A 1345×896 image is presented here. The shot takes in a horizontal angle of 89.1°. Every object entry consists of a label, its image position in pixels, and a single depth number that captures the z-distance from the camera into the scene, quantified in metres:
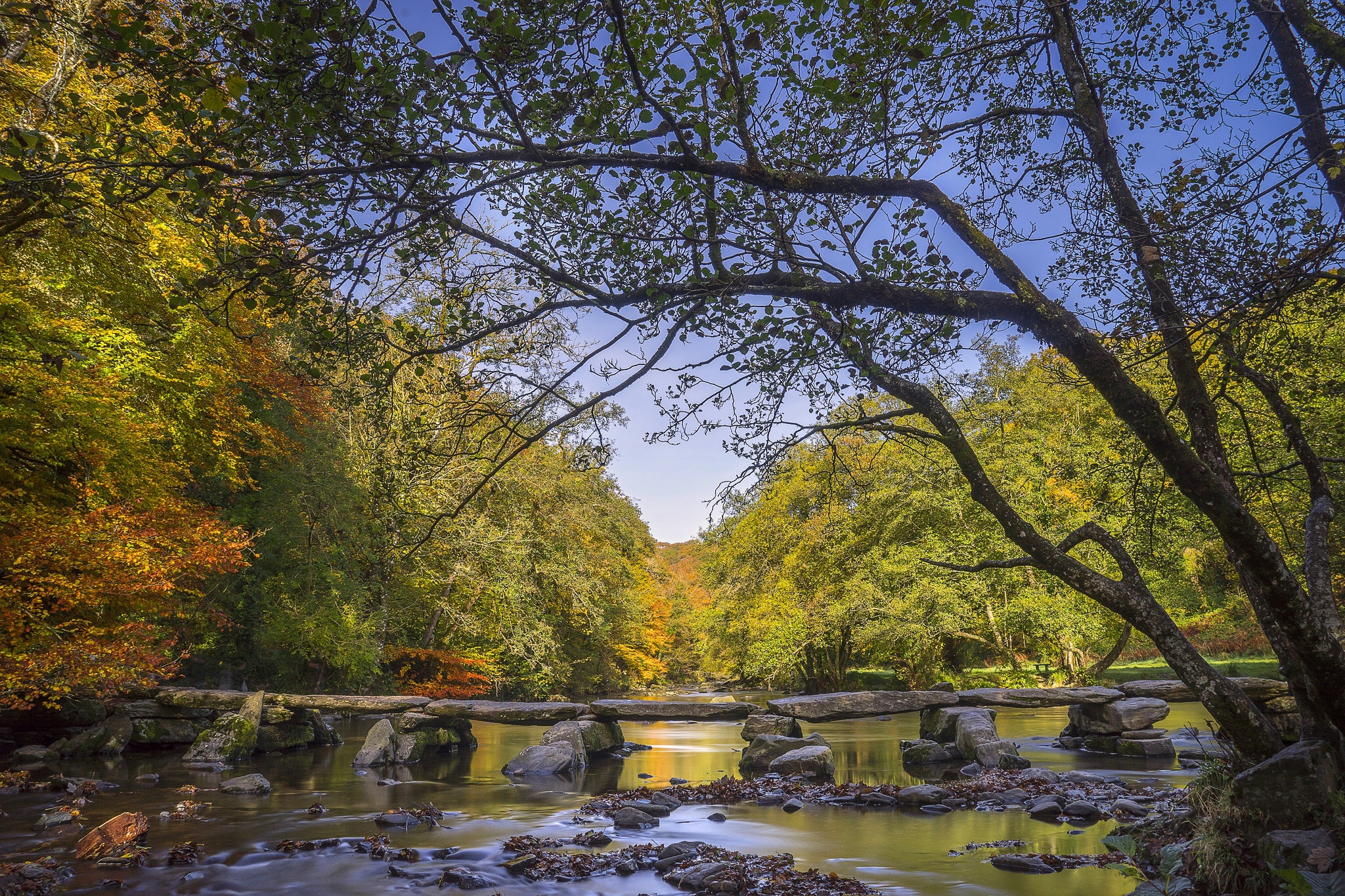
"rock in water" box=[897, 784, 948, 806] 8.76
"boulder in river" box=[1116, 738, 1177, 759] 12.40
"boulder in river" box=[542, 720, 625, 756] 13.48
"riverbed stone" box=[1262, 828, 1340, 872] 3.92
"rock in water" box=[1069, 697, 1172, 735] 13.27
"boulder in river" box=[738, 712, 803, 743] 13.57
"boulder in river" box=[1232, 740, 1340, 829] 4.55
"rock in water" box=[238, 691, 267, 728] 13.48
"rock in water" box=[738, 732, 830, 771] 12.59
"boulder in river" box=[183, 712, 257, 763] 12.62
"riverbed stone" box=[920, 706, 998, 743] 13.59
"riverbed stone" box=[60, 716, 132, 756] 12.39
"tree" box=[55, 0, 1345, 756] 3.65
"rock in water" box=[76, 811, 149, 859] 6.38
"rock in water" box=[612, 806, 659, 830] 7.88
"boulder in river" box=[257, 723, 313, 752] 14.23
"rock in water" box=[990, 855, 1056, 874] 5.89
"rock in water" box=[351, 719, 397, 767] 12.94
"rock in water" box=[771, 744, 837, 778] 11.45
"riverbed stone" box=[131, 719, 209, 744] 13.59
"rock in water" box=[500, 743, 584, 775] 12.34
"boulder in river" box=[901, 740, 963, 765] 12.60
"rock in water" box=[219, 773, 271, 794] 9.73
